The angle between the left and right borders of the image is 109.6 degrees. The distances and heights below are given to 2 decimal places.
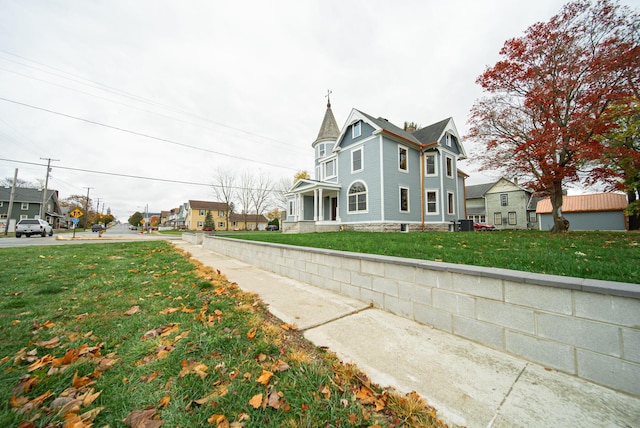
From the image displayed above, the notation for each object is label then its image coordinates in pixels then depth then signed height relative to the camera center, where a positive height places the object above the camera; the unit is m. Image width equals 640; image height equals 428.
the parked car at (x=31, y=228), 20.08 +0.16
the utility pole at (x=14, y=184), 24.38 +4.96
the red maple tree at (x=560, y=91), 7.86 +5.40
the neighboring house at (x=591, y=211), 21.16 +1.97
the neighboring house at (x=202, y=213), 52.06 +3.98
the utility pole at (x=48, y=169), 28.83 +7.74
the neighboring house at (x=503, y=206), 29.36 +3.42
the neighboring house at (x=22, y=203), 34.66 +4.24
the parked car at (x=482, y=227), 26.64 +0.46
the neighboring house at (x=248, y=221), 57.97 +2.38
